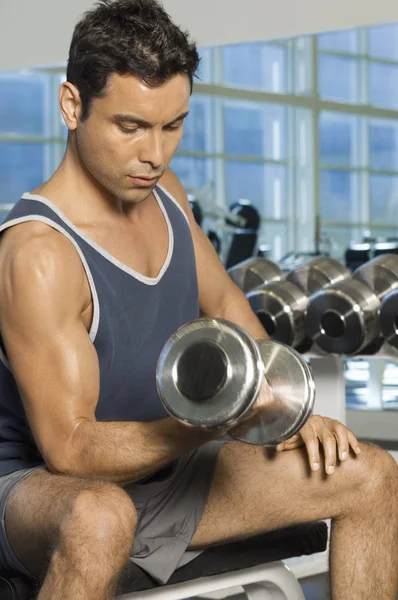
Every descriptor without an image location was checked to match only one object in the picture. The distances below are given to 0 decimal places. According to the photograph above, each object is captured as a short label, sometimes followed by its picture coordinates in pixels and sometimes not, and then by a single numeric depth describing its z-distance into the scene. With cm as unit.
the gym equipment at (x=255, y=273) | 303
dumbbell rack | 277
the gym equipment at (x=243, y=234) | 419
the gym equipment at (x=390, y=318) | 266
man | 152
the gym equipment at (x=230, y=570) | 161
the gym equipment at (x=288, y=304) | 281
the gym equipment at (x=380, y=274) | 283
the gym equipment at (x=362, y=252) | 381
